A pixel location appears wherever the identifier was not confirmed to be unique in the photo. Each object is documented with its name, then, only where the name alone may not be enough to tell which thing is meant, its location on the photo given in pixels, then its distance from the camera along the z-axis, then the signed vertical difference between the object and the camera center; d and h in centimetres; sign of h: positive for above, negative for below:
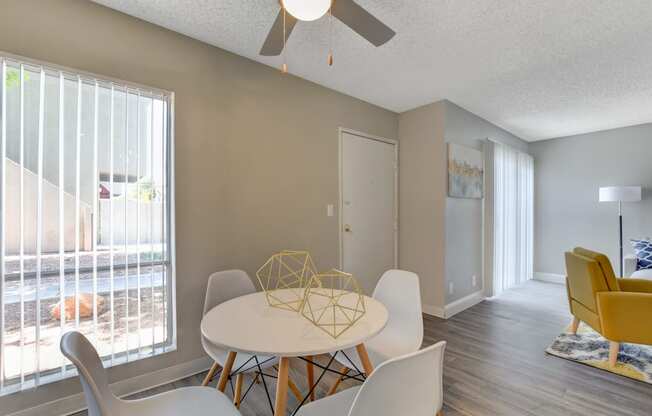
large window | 157 -6
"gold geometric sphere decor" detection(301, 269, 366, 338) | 132 -52
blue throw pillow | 371 -58
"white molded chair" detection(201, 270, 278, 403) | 159 -57
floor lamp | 406 +20
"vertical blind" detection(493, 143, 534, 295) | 423 -13
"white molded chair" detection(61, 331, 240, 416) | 87 -75
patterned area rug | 220 -120
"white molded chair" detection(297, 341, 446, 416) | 79 -50
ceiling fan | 134 +97
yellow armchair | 216 -73
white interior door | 320 +2
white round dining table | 111 -51
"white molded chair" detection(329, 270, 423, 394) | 161 -68
